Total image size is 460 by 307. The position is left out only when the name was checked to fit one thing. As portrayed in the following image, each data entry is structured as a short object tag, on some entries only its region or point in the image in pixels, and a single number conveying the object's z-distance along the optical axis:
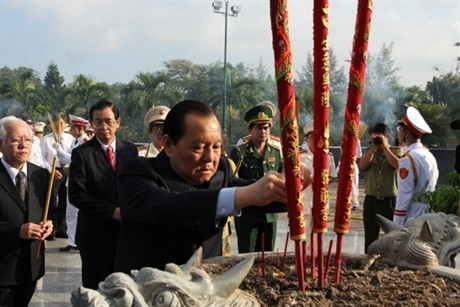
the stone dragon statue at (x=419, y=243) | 2.17
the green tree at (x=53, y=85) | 43.16
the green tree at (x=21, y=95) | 40.44
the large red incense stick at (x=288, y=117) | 1.64
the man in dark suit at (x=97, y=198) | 3.92
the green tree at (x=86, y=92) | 38.44
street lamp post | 26.50
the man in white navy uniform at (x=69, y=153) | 7.22
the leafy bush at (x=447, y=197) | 4.12
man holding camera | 6.51
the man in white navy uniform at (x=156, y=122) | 5.21
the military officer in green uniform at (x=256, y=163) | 5.32
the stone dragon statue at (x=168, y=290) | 1.36
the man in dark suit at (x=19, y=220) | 3.38
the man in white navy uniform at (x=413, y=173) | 5.45
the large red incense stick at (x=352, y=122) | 1.73
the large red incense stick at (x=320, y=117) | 1.69
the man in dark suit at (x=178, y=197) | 1.80
